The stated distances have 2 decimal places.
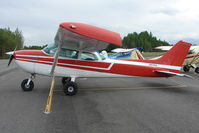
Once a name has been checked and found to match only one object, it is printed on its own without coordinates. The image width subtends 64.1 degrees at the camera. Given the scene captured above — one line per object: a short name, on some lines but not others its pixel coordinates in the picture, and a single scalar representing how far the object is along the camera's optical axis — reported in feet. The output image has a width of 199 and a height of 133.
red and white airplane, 18.61
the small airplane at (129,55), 48.05
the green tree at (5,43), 167.10
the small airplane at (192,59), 44.04
